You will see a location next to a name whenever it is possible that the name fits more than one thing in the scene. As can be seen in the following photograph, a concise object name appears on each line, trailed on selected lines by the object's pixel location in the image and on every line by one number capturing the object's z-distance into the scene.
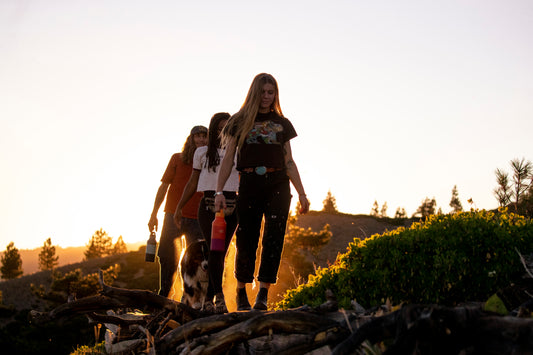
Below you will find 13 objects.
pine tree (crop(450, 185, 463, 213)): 53.83
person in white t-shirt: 4.84
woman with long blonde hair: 4.74
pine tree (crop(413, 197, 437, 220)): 52.25
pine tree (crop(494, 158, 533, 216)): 8.62
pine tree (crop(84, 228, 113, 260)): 63.81
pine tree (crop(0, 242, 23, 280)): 55.00
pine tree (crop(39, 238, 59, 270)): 63.77
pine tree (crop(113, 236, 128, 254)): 69.00
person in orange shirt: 6.53
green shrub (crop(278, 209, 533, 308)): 4.39
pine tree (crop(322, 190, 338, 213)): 67.56
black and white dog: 5.39
